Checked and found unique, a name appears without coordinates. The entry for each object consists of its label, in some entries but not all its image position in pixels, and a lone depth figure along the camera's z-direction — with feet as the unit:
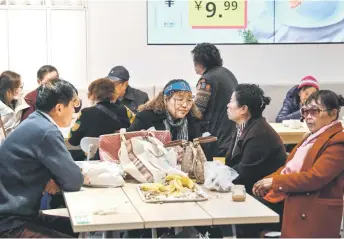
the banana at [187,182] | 11.43
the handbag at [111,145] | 13.44
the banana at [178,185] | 11.18
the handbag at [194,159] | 12.46
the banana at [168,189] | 11.10
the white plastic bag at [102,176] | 11.87
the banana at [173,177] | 11.74
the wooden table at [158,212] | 9.43
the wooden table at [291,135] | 19.90
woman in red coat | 11.63
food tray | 10.59
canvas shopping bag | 12.33
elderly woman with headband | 14.85
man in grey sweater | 10.41
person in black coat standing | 18.24
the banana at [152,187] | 11.28
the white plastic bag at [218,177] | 11.49
